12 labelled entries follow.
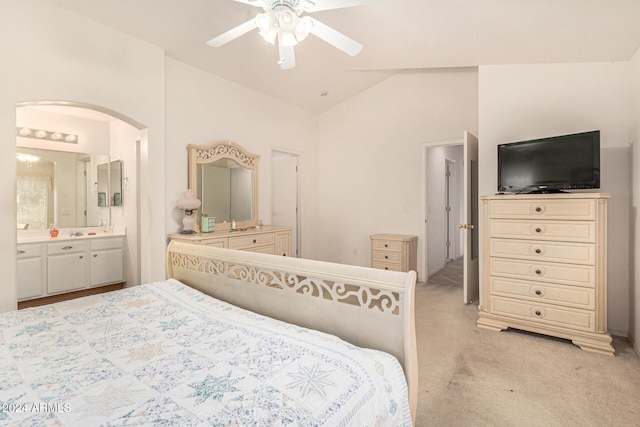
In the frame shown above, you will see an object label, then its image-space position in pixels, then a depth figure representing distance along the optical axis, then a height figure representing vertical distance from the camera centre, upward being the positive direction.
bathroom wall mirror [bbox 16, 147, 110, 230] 3.89 +0.31
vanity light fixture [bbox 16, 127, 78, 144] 3.89 +1.02
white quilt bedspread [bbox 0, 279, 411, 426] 0.81 -0.51
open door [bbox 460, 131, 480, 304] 3.40 -0.11
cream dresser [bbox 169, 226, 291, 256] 3.25 -0.31
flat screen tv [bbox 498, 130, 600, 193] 2.50 +0.40
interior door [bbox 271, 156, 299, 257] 5.29 +0.34
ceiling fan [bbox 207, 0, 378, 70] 1.92 +1.22
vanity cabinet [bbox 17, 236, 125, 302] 3.50 -0.65
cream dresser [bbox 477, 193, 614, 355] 2.43 -0.47
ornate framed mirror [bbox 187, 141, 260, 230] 3.67 +0.38
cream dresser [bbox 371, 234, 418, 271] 4.43 -0.59
